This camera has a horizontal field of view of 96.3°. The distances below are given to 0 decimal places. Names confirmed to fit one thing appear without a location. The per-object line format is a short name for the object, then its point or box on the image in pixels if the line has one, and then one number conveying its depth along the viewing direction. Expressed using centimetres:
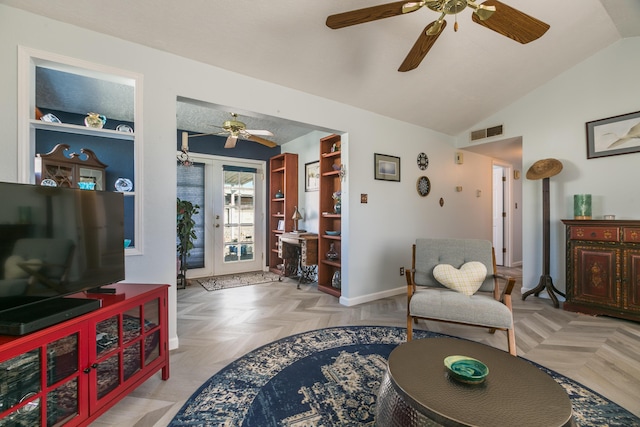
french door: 506
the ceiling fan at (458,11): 158
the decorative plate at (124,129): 223
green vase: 335
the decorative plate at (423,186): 426
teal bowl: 122
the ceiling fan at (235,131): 325
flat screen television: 127
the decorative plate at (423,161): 429
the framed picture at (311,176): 496
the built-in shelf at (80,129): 195
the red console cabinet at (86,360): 115
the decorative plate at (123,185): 289
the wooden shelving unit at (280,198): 529
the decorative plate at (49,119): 197
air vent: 428
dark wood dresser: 294
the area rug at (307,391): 155
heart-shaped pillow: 254
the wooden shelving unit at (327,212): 414
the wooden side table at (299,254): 434
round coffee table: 104
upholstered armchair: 221
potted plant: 437
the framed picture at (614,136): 319
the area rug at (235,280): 443
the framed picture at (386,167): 379
